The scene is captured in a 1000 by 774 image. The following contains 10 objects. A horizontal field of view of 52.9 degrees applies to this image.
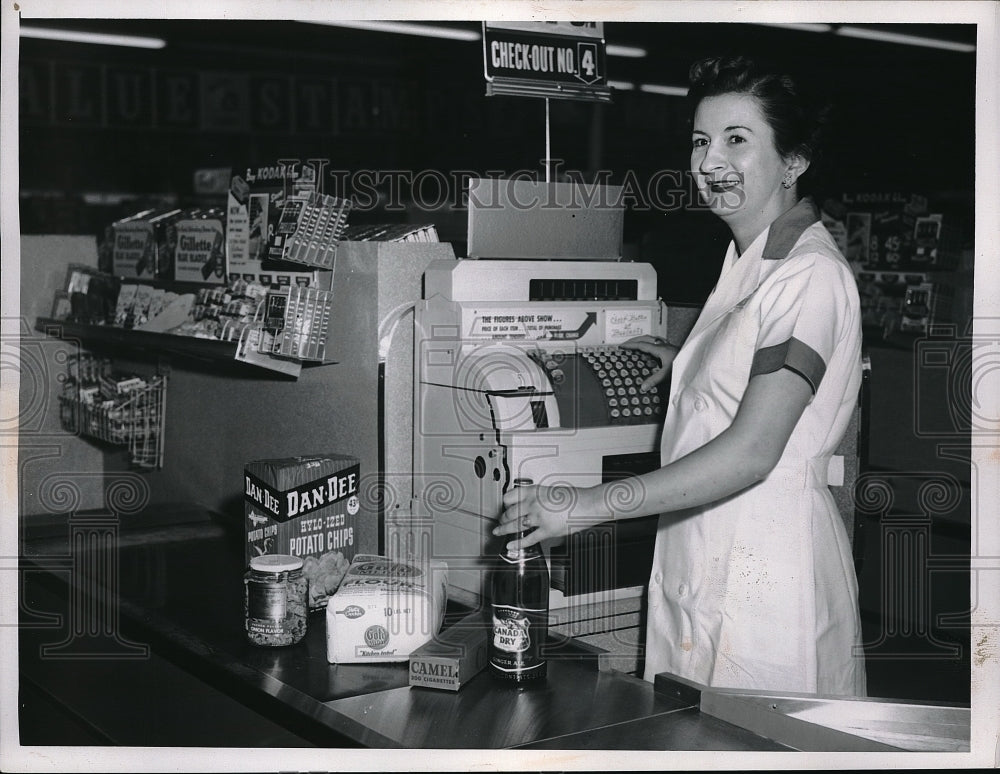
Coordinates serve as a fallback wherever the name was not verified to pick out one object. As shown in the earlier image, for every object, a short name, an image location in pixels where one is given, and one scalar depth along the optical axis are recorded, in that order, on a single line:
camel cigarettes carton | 1.73
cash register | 2.35
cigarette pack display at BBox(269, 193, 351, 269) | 2.53
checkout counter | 1.57
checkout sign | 2.71
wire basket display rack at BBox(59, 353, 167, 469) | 3.44
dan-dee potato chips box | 2.10
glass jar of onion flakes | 1.92
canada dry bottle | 1.73
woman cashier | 1.89
